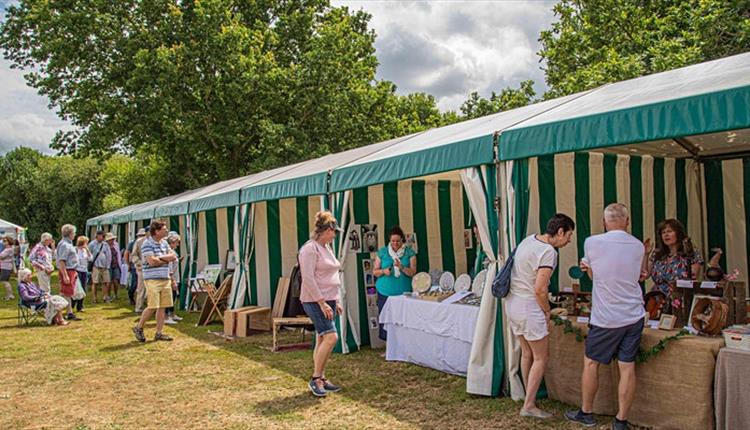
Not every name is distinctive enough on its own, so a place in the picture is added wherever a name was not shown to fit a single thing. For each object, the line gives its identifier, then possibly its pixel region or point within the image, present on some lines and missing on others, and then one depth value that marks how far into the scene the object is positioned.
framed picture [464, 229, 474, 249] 7.75
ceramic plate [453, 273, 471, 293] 5.62
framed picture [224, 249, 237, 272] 9.99
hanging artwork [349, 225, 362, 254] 6.61
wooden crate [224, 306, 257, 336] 7.97
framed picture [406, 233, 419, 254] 7.14
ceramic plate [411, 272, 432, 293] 5.84
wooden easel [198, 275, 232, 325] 8.88
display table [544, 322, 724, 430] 3.44
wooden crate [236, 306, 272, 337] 7.82
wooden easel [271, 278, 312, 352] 6.68
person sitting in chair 9.19
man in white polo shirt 3.49
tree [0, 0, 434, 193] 16.28
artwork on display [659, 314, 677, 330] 3.76
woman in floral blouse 4.57
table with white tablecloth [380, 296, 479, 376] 5.05
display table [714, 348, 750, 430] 3.26
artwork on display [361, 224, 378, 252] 6.77
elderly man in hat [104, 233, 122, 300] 12.65
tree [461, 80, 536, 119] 20.61
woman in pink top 4.59
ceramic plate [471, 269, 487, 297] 5.24
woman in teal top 6.24
